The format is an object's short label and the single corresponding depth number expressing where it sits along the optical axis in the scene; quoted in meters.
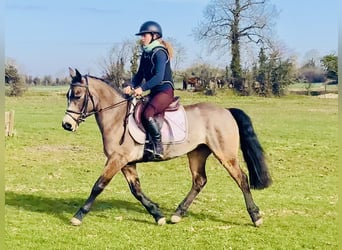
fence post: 14.30
